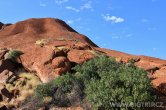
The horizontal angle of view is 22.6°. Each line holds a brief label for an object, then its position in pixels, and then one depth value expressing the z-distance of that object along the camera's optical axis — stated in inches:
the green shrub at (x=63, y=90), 756.6
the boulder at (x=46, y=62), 867.4
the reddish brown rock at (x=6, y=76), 903.7
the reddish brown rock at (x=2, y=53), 1005.3
